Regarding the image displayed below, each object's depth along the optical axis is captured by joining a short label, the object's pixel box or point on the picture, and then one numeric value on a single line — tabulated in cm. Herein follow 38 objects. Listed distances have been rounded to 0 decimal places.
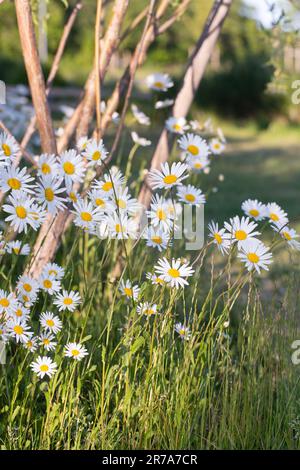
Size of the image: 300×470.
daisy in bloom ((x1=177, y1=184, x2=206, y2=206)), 149
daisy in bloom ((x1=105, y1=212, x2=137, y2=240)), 141
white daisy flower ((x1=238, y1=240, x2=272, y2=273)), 135
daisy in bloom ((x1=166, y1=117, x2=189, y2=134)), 201
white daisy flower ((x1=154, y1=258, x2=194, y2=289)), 136
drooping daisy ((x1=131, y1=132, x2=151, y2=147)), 196
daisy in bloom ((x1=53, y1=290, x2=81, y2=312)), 145
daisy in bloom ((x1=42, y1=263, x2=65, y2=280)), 147
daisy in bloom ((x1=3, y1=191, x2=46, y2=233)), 133
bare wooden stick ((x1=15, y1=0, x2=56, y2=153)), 165
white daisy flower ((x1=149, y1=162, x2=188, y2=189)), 137
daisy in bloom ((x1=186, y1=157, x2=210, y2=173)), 164
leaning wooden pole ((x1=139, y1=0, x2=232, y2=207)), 202
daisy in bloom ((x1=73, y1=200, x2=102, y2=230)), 139
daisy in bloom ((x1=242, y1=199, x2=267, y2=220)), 147
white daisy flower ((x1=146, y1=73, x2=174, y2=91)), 199
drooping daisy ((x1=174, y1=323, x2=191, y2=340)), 145
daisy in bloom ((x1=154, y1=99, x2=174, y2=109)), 198
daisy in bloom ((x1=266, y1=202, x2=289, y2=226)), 147
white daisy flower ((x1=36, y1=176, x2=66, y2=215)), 136
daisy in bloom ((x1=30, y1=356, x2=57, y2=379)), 140
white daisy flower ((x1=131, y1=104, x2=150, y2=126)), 204
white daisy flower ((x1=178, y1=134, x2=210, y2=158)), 161
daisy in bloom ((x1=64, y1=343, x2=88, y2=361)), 139
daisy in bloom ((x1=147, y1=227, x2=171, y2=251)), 145
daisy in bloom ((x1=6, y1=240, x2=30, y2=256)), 145
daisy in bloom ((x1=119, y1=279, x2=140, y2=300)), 143
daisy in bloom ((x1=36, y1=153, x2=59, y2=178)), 140
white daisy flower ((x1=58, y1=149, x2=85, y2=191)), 140
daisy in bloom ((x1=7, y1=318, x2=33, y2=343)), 139
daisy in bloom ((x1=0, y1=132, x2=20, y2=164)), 136
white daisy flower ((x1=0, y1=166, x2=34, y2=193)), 135
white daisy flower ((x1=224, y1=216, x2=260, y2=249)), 138
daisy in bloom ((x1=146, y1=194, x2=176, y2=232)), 141
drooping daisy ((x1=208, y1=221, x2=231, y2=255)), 140
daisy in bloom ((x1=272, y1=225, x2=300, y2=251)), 142
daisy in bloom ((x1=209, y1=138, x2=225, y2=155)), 201
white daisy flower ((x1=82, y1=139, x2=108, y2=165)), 139
